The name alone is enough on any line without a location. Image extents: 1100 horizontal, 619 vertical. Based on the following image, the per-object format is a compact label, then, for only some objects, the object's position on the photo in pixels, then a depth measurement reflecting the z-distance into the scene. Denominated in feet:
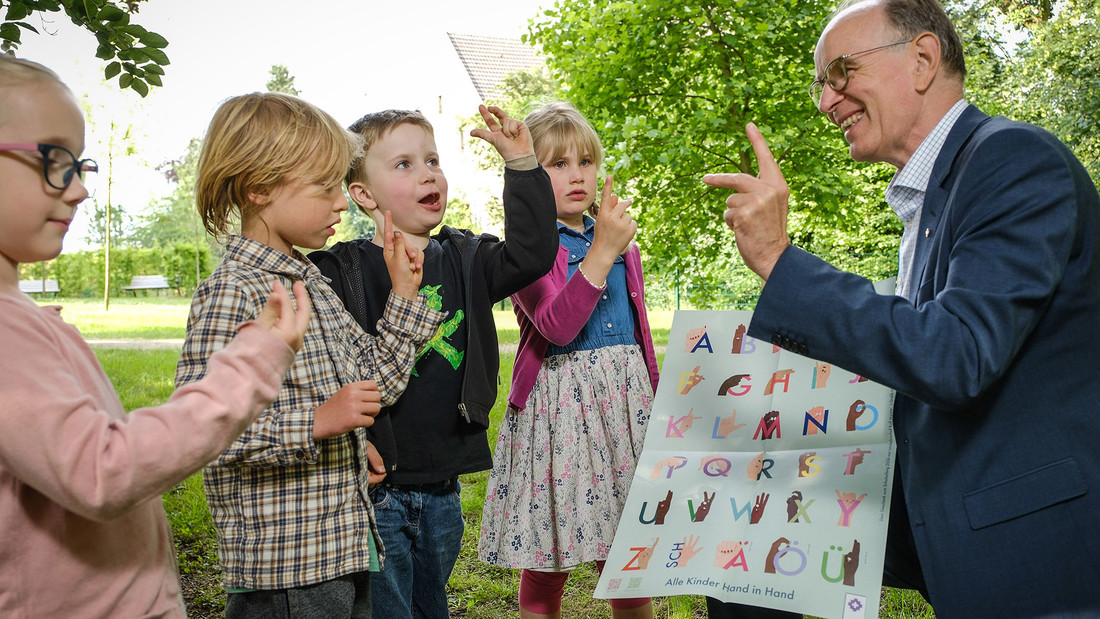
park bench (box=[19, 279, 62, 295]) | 100.42
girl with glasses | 3.51
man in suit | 5.04
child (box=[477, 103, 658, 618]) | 8.24
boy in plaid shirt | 5.57
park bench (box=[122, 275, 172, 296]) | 108.58
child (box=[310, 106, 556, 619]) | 7.29
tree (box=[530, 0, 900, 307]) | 20.12
